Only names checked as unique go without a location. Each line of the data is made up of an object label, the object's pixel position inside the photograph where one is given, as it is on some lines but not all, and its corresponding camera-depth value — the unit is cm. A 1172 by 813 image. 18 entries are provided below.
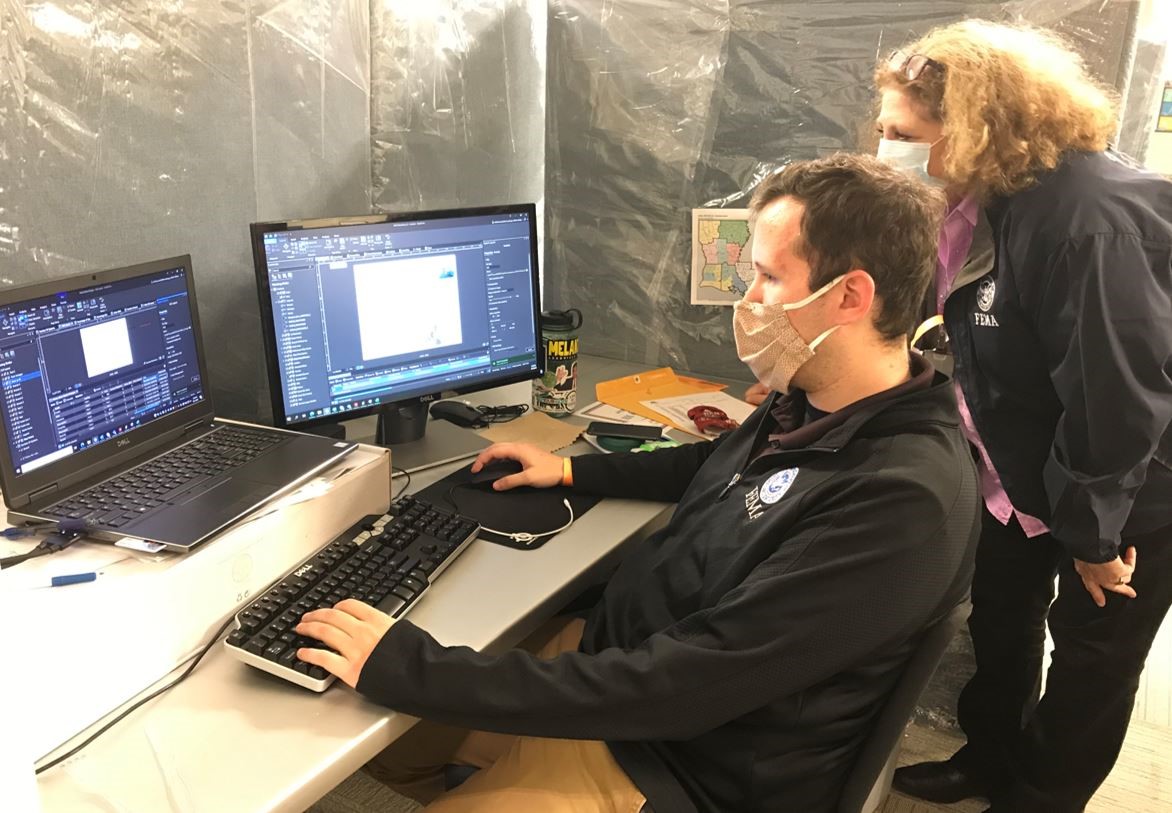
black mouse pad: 141
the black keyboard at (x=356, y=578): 99
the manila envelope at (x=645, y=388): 204
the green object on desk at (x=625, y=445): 175
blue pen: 92
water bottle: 188
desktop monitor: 144
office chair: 98
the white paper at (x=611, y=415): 192
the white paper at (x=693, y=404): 194
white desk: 83
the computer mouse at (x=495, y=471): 155
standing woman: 136
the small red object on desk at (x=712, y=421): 187
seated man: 98
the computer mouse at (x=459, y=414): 184
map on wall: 215
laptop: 104
